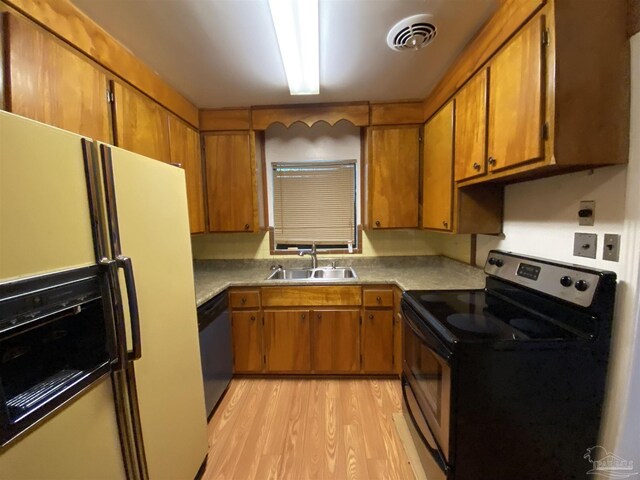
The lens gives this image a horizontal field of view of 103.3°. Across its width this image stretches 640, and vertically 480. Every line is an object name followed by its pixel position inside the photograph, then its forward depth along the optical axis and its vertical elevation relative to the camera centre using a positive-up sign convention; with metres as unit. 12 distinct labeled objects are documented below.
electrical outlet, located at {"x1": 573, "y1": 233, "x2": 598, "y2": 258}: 1.06 -0.14
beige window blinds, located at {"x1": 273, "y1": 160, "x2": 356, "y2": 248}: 2.62 +0.18
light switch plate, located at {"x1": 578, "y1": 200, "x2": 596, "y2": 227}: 1.06 +0.00
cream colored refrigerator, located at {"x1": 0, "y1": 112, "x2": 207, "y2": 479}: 0.59 -0.24
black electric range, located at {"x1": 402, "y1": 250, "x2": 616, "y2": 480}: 0.96 -0.69
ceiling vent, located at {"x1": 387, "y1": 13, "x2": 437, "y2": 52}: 1.29 +0.99
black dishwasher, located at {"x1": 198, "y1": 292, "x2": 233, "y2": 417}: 1.66 -0.90
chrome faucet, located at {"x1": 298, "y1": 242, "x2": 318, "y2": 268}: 2.54 -0.35
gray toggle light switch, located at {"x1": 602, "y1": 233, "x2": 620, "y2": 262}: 0.96 -0.14
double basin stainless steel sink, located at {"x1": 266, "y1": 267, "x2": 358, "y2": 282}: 2.53 -0.53
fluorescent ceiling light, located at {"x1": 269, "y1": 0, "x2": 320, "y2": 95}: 1.15 +0.97
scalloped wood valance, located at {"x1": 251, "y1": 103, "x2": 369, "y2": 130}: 2.22 +0.93
